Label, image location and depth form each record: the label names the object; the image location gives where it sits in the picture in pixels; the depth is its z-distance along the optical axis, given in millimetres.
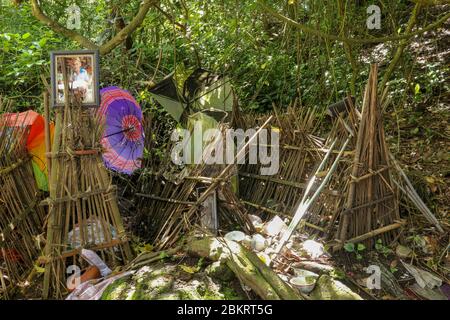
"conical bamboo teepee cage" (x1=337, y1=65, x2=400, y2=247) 3297
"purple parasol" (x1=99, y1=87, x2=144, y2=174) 4074
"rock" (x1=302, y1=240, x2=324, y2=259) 3221
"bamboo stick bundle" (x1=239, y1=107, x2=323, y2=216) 4000
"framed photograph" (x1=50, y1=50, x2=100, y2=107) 2953
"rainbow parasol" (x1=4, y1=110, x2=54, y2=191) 3615
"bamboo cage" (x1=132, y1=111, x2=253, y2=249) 3453
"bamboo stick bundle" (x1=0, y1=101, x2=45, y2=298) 3119
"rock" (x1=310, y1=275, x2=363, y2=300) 2658
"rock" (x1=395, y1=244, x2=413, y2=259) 3439
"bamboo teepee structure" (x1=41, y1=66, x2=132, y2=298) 2938
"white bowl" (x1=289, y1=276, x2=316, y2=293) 2768
